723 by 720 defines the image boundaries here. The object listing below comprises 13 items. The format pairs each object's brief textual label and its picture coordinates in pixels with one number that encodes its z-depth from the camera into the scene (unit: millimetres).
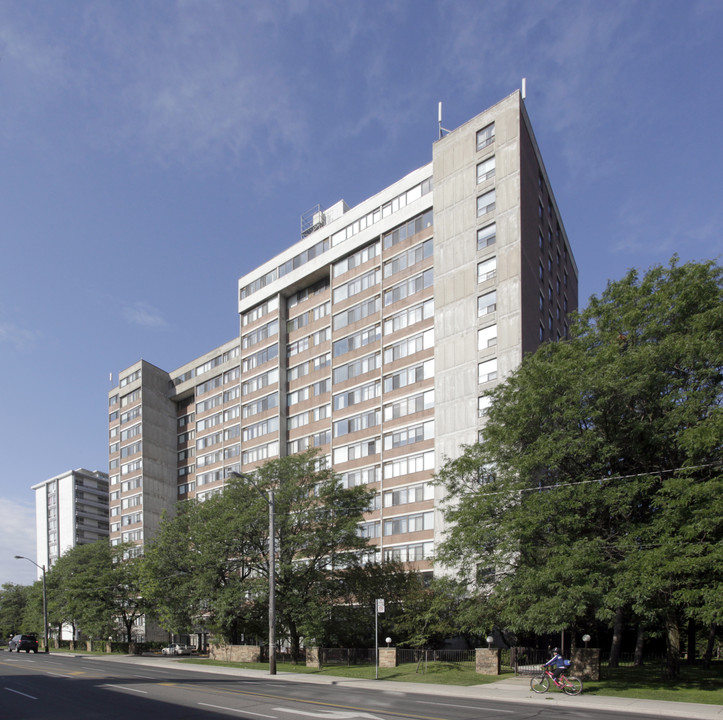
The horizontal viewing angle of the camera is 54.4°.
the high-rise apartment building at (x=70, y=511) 138375
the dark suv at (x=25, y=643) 68500
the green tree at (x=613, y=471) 23812
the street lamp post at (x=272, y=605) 33469
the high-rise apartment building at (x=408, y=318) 51812
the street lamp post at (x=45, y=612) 73094
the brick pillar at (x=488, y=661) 30547
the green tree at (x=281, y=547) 42219
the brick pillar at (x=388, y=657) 34875
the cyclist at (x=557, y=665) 24344
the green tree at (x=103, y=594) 65250
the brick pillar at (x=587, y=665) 27406
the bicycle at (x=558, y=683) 24212
